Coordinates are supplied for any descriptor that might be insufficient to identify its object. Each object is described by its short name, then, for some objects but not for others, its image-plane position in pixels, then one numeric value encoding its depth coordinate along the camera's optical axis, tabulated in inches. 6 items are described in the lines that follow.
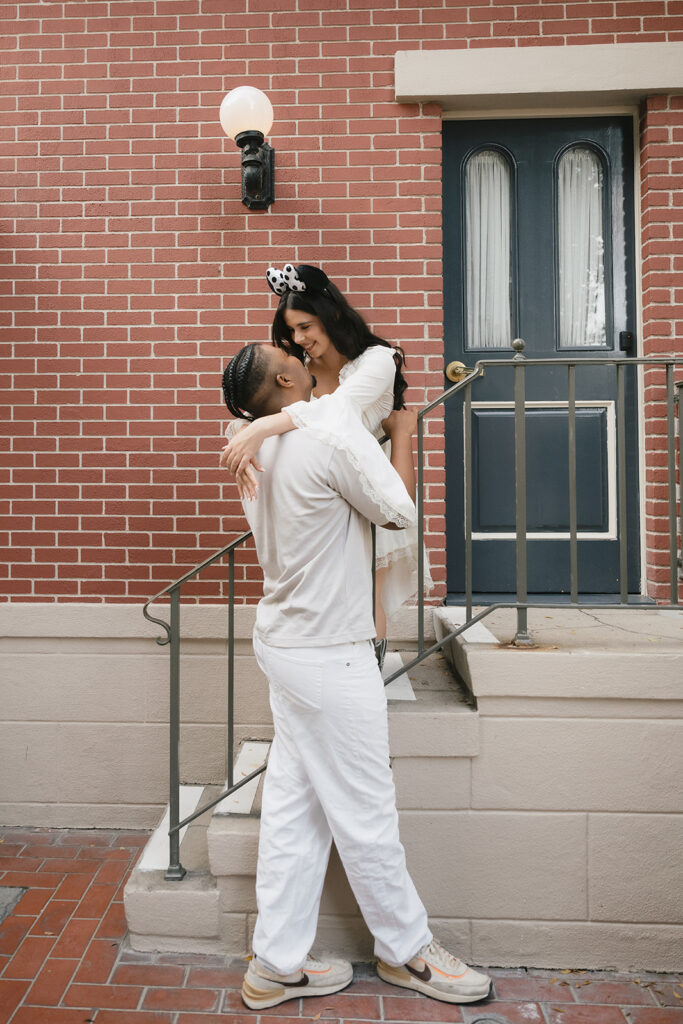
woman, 96.6
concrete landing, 98.6
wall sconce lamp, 130.7
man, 81.0
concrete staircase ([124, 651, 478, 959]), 99.1
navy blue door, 148.1
